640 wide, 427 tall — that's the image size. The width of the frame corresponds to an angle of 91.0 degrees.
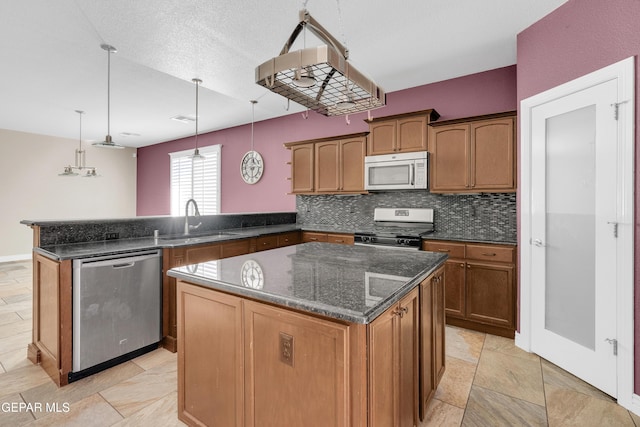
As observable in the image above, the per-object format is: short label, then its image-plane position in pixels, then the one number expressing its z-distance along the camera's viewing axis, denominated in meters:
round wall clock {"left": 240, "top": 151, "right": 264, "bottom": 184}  5.98
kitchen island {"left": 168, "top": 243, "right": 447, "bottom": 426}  1.12
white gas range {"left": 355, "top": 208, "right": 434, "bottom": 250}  3.54
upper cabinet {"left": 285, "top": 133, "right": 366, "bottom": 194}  4.33
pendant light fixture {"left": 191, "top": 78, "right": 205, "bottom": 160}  3.92
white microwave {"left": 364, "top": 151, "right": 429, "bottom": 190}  3.69
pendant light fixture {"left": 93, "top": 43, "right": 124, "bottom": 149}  3.18
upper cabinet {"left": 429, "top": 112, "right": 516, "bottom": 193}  3.20
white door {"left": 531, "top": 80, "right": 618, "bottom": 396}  2.18
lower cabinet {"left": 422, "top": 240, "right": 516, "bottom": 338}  3.06
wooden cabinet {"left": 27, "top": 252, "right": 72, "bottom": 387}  2.27
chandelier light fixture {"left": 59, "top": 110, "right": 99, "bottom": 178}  7.39
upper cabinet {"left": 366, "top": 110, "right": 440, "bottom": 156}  3.75
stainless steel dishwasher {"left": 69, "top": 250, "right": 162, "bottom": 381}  2.33
